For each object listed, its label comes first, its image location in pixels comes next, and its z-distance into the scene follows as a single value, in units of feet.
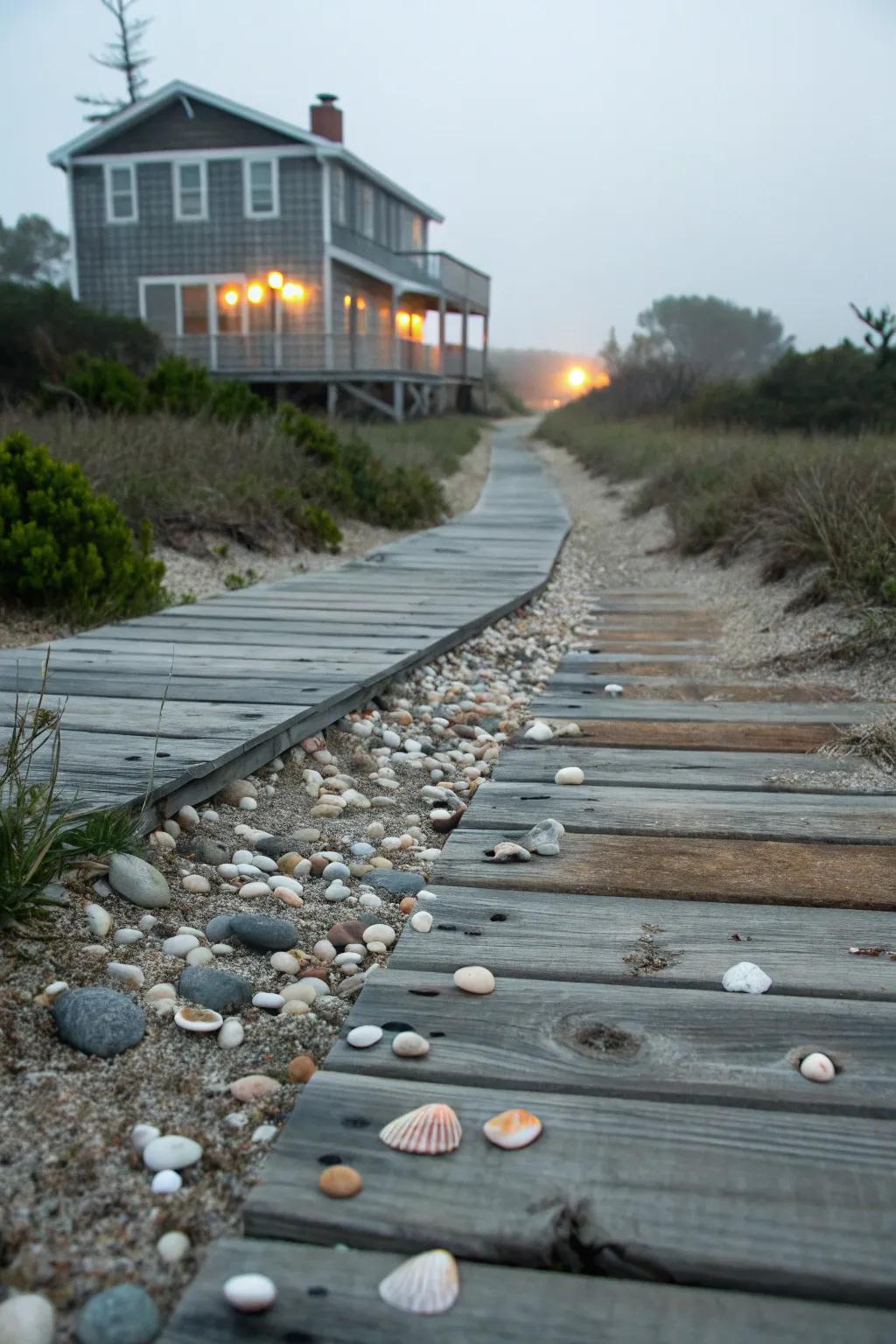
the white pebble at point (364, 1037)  4.72
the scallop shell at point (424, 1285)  3.19
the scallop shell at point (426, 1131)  3.92
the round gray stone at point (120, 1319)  3.24
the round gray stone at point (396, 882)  7.25
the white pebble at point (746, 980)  5.18
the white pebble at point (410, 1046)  4.59
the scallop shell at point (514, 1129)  3.93
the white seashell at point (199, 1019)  5.21
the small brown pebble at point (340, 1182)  3.66
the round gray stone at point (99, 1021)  4.99
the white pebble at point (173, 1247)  3.65
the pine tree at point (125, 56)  103.50
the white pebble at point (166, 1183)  4.01
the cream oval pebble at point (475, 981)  5.17
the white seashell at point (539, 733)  10.27
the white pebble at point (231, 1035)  5.17
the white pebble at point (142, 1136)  4.27
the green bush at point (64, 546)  15.75
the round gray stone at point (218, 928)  6.39
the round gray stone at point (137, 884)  6.58
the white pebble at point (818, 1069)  4.37
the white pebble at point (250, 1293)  3.18
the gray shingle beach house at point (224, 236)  70.18
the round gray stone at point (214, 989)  5.56
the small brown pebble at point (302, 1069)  4.84
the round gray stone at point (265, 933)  6.30
